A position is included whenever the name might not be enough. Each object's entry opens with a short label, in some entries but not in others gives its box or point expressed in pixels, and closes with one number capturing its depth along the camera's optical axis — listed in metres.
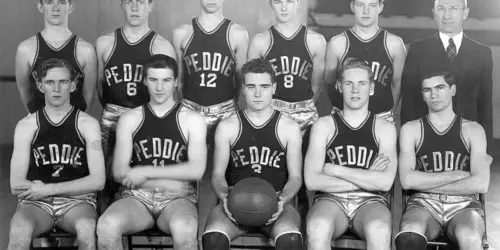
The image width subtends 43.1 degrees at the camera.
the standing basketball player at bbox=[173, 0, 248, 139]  4.39
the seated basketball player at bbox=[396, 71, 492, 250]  3.79
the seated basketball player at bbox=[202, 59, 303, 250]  4.04
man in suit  4.36
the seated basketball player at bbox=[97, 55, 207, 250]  3.91
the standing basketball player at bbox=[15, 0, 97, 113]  4.46
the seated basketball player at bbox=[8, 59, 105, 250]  3.92
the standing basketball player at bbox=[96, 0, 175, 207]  4.41
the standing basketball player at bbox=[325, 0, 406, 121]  4.42
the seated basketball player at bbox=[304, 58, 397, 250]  3.78
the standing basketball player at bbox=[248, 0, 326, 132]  4.41
